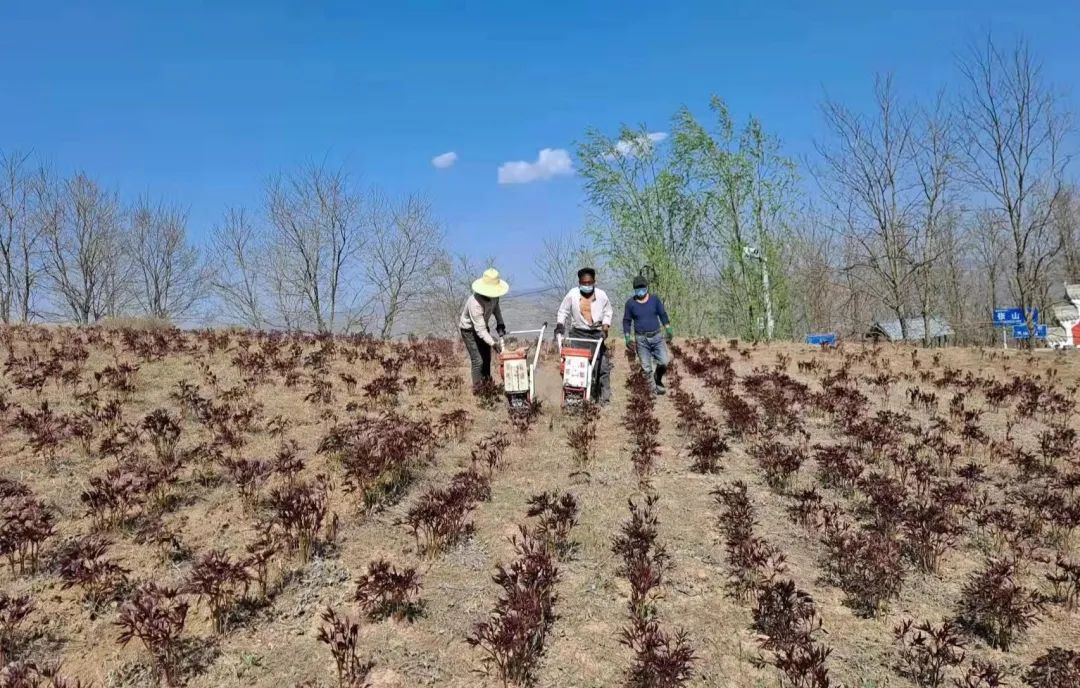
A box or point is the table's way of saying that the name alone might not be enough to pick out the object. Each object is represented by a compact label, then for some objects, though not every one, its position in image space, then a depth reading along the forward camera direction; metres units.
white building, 36.88
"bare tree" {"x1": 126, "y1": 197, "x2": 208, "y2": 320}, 34.28
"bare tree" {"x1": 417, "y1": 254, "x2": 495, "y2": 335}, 42.11
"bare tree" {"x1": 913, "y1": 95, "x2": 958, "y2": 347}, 21.28
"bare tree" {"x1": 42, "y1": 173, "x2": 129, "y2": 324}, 30.27
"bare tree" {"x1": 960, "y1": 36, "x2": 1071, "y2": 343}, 19.09
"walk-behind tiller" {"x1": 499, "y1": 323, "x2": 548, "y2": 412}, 8.06
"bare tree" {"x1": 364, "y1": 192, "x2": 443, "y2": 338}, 35.72
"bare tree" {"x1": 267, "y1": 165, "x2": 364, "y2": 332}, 32.09
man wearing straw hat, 8.06
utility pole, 25.08
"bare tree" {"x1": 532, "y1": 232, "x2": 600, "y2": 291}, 31.64
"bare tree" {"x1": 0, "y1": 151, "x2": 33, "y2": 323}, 27.48
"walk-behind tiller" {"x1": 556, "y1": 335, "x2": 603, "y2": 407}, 8.15
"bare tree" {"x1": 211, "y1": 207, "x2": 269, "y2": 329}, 35.34
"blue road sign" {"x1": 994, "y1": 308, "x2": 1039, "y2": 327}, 19.94
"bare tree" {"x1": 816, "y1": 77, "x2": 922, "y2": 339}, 21.69
